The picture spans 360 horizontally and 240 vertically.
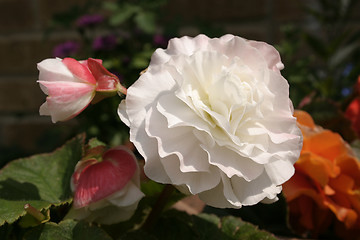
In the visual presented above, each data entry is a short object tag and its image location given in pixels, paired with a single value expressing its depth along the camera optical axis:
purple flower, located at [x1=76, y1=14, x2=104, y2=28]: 1.30
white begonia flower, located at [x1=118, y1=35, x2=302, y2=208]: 0.34
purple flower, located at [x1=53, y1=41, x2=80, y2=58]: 1.32
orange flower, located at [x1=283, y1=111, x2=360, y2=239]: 0.49
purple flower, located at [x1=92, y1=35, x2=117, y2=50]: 1.27
